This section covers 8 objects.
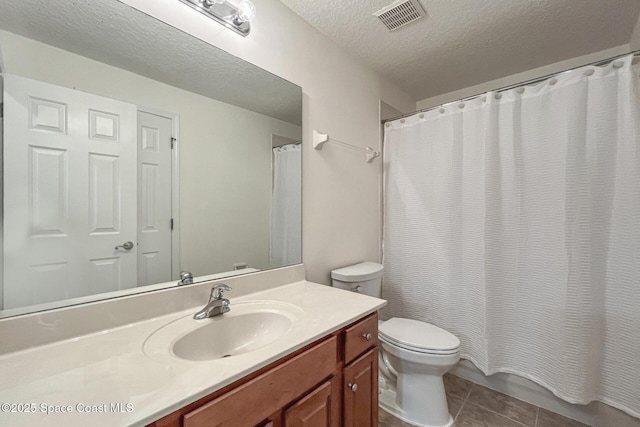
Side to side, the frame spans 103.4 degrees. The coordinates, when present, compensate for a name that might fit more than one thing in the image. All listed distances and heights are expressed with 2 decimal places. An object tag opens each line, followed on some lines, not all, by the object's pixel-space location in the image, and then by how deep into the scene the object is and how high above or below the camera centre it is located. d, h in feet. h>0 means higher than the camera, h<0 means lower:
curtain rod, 4.11 +2.53
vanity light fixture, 3.45 +2.81
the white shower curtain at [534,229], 4.17 -0.36
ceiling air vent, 4.50 +3.68
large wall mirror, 2.40 +0.65
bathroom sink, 2.60 -1.41
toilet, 4.42 -2.71
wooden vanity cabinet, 1.91 -1.73
